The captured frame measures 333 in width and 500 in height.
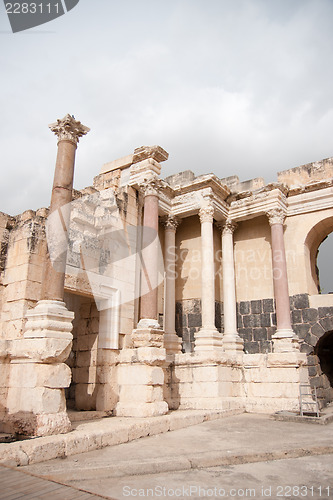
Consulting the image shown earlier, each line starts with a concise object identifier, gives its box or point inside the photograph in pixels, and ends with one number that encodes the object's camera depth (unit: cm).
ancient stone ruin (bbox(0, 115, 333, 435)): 741
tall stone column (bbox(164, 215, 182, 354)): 1278
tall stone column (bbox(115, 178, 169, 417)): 909
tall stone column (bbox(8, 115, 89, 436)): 649
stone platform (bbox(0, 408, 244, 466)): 513
